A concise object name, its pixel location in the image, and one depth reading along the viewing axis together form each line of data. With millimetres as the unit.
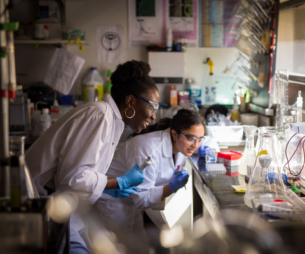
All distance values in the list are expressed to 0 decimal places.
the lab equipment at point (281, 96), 2264
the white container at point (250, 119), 2879
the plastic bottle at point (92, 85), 3350
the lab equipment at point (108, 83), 3385
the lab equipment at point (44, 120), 2822
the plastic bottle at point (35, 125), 2835
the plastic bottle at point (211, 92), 3461
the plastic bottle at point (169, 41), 3309
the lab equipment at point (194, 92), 3410
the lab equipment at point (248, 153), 1746
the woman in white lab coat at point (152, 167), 1913
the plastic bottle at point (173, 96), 3359
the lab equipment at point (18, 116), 2691
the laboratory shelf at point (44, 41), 3179
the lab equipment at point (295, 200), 1183
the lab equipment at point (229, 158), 1955
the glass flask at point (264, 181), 1284
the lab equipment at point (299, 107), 1921
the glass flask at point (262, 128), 1444
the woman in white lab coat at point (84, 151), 1295
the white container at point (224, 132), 2514
